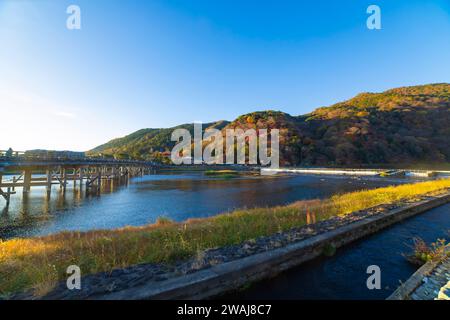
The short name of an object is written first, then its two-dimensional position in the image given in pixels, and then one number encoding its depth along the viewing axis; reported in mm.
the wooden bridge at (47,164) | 25828
